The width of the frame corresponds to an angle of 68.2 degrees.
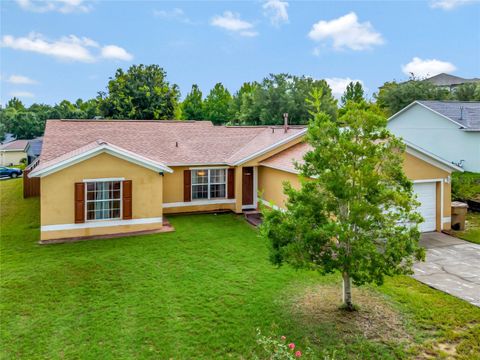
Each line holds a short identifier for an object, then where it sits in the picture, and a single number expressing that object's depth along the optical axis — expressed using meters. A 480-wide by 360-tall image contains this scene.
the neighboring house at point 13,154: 50.72
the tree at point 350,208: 6.81
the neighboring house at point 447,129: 22.41
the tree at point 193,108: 64.00
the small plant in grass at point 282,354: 6.04
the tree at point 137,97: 38.53
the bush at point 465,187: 17.94
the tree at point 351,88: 56.58
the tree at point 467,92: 42.71
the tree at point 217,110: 63.89
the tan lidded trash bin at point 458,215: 14.00
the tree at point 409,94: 41.97
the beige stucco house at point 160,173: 13.16
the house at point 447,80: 73.26
